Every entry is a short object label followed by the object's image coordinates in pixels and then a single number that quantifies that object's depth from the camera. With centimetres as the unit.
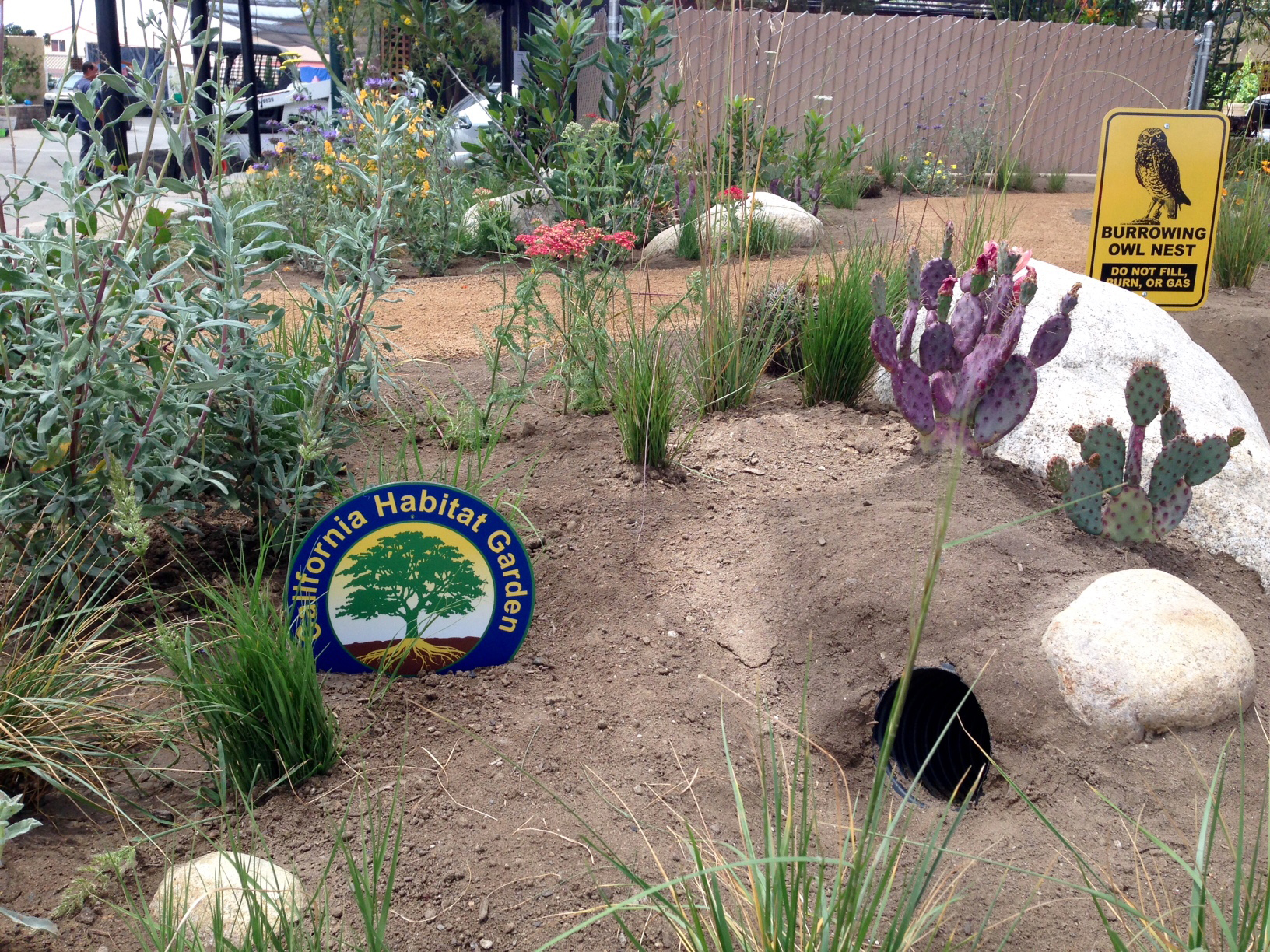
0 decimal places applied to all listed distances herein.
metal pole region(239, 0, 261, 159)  1074
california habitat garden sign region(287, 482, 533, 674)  212
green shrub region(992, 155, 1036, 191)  1113
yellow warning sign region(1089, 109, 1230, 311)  417
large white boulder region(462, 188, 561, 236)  702
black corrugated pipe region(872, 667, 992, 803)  237
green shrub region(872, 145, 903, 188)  1114
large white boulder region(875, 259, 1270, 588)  302
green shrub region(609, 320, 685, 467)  299
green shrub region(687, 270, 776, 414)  348
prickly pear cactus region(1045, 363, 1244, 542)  269
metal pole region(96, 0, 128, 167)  794
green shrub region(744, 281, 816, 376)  372
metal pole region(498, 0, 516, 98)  1266
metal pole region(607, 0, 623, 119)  732
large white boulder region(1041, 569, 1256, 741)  214
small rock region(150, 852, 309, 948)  148
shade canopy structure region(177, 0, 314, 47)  1484
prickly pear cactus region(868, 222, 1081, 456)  292
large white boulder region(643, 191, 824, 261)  693
